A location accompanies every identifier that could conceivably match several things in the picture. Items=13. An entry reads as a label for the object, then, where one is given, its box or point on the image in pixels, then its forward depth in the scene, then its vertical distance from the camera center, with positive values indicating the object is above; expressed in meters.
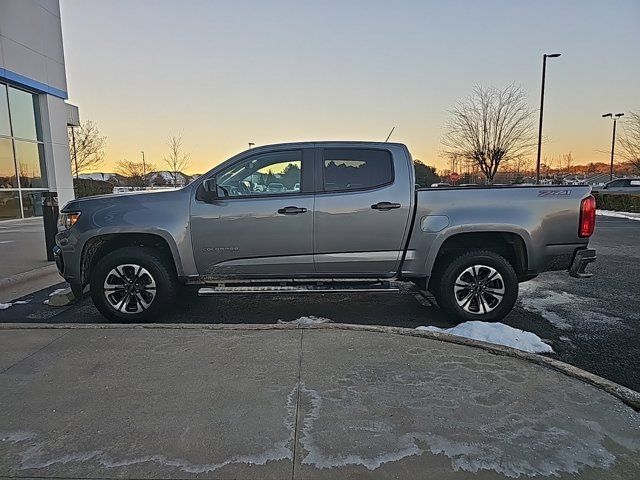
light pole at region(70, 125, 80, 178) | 31.34 +2.44
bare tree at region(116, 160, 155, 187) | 46.47 +1.56
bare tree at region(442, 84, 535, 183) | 26.44 +2.35
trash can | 8.11 -0.62
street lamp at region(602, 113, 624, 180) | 34.22 +3.80
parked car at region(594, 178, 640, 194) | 30.23 -0.70
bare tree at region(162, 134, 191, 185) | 36.99 +1.53
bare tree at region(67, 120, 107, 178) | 31.61 +2.69
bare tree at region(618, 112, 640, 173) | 27.38 +1.12
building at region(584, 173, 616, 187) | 66.49 -0.04
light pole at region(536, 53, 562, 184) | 22.39 +3.96
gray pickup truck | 4.77 -0.60
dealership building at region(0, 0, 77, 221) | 16.61 +3.19
